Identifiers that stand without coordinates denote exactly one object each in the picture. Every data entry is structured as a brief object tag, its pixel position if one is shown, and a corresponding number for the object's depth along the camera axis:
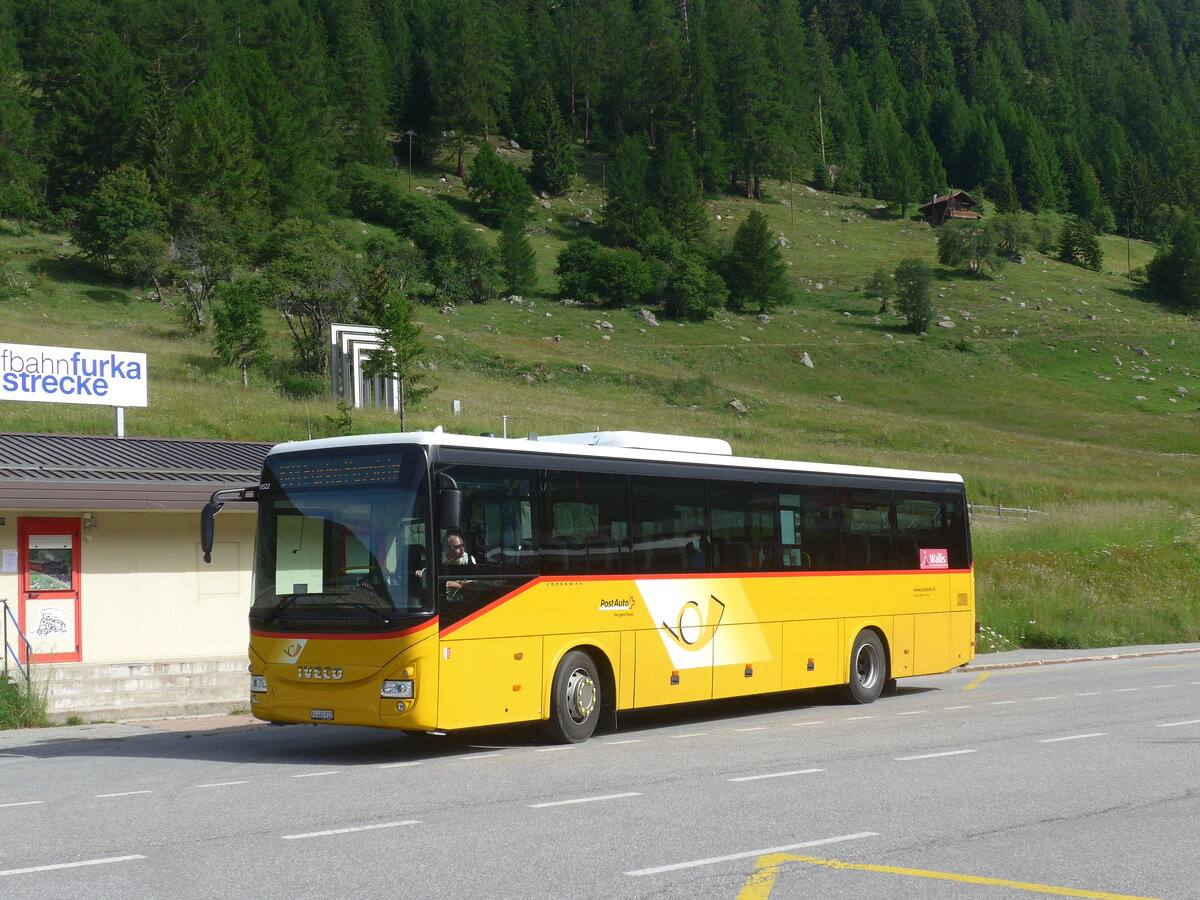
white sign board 24.66
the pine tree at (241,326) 48.84
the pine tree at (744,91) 141.38
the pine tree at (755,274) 102.50
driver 11.76
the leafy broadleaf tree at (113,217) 73.00
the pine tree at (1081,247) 132.00
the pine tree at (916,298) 96.38
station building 17.30
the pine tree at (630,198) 113.56
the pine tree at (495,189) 114.44
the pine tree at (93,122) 92.12
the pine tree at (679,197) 119.59
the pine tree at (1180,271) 117.44
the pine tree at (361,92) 121.62
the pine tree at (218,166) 85.44
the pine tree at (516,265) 97.25
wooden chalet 141.25
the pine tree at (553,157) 132.25
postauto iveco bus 11.66
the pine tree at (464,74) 132.25
